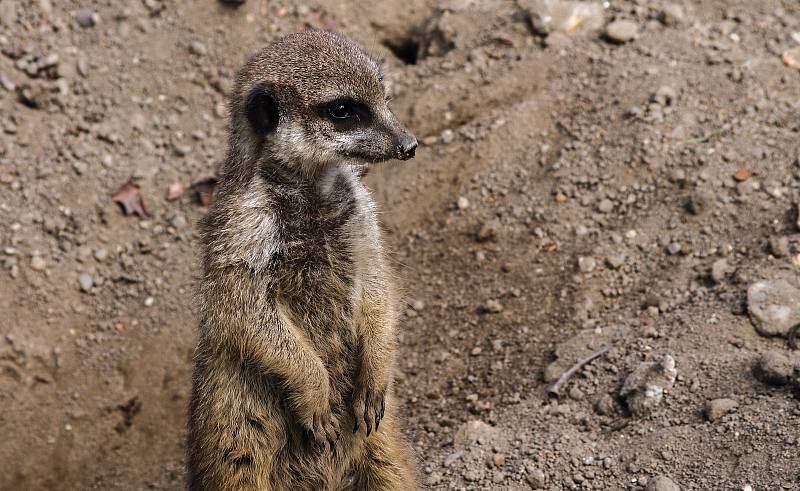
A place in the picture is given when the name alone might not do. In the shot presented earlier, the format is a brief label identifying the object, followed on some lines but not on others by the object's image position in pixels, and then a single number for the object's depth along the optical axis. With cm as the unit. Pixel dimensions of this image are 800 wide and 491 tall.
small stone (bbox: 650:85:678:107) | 1051
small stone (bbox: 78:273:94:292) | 1084
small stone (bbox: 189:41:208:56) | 1213
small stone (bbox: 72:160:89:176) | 1132
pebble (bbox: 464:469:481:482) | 804
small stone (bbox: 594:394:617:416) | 810
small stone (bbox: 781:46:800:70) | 1078
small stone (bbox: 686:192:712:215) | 942
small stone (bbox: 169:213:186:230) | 1134
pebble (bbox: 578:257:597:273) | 960
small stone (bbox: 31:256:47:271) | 1066
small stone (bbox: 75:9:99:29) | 1210
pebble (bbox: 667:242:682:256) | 932
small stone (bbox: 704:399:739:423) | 737
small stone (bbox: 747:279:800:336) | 789
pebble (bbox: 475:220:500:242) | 1038
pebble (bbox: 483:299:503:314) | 988
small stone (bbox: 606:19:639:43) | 1149
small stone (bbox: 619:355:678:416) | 780
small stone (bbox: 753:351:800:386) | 728
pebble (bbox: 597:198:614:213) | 1002
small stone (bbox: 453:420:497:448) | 836
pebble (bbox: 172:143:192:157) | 1170
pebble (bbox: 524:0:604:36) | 1175
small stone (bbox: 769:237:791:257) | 850
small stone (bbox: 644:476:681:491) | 698
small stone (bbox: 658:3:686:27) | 1156
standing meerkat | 681
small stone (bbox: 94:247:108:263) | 1098
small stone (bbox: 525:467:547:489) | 775
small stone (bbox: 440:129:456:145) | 1123
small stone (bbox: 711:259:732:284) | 868
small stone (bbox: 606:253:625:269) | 949
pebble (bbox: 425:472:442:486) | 821
